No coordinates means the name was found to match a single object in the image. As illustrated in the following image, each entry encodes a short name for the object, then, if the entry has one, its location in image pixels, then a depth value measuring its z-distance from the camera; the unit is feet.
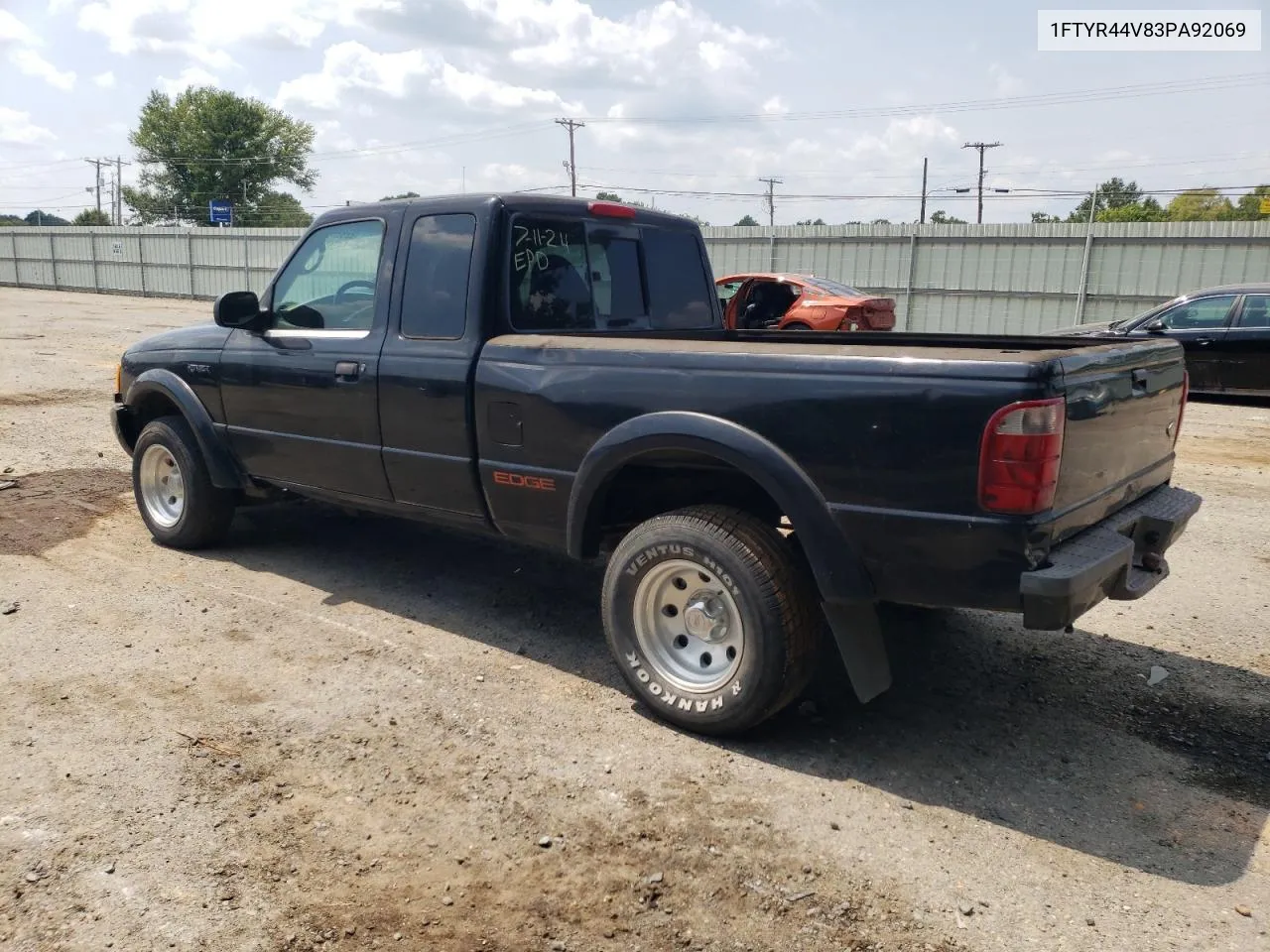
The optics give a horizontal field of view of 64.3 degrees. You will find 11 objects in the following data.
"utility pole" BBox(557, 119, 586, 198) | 198.91
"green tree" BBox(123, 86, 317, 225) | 256.73
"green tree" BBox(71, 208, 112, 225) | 293.66
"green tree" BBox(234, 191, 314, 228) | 257.34
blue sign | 157.89
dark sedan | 38.93
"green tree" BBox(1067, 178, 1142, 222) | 204.51
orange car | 48.96
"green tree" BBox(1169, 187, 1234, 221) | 225.95
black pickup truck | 10.32
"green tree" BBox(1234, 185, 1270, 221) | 161.95
